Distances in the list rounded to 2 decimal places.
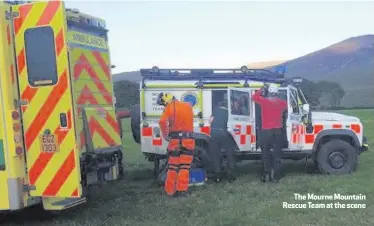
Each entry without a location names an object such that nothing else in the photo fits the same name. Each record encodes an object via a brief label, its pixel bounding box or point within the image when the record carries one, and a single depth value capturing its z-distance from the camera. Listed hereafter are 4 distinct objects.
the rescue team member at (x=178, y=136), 8.20
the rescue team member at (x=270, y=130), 9.16
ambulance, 5.52
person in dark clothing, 9.43
